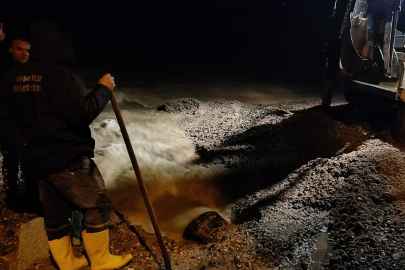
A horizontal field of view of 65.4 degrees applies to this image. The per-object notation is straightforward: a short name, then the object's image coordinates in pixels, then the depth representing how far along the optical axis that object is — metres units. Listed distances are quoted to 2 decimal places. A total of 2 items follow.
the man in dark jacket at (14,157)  3.05
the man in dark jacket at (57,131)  2.01
